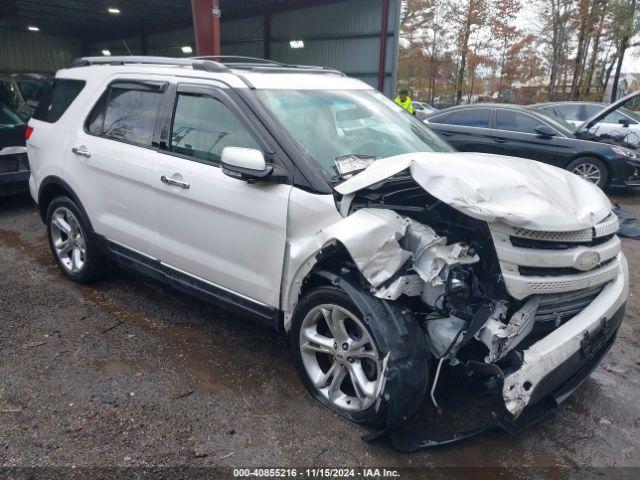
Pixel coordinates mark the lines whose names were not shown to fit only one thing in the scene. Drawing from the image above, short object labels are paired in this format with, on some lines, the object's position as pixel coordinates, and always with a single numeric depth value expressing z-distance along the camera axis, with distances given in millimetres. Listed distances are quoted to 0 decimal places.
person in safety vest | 11180
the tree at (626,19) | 21188
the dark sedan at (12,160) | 6601
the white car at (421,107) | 26156
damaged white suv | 2406
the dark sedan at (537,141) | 8461
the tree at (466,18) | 26766
